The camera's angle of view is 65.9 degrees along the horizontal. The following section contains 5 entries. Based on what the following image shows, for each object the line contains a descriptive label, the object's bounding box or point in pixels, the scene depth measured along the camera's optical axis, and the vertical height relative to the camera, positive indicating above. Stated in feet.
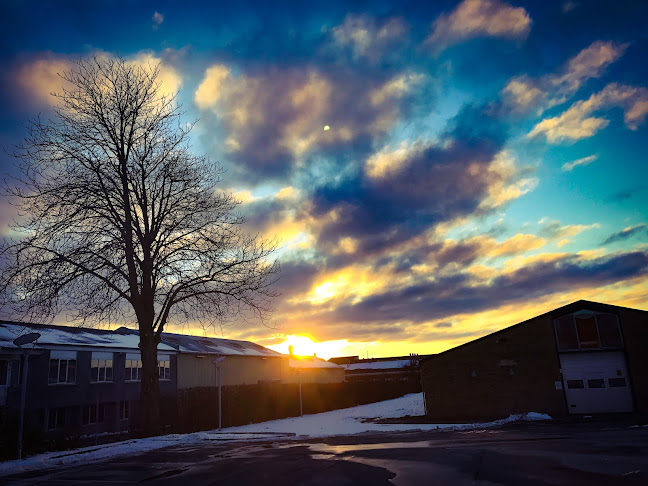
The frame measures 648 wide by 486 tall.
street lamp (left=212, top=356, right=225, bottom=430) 92.08 -5.89
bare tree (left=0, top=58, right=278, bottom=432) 73.26 +22.66
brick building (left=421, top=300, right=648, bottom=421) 101.24 -0.42
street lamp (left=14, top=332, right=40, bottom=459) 53.83 +5.55
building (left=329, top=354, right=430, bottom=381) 290.15 +3.66
